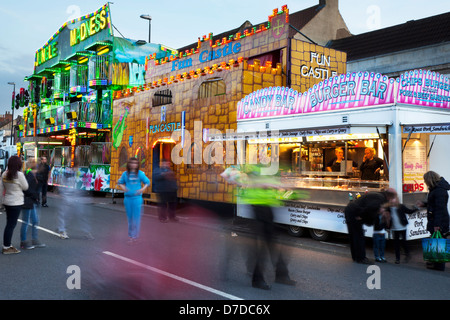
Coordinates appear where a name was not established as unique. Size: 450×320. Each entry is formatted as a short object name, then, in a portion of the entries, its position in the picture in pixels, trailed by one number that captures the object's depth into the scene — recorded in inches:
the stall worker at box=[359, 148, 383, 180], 395.2
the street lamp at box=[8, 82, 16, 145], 1652.9
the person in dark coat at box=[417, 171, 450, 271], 276.7
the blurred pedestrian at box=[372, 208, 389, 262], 298.5
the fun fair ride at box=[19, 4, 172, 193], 961.5
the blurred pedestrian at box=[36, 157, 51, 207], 562.2
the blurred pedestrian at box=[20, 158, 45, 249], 324.5
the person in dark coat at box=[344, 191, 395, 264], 290.5
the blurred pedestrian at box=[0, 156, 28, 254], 300.4
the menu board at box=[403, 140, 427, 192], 365.7
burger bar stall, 341.7
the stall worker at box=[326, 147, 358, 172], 457.1
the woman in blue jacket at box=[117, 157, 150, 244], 343.0
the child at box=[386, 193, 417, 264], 296.4
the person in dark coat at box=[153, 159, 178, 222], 494.6
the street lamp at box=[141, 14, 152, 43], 1363.4
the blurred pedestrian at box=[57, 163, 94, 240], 375.2
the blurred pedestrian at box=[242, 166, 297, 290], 227.3
